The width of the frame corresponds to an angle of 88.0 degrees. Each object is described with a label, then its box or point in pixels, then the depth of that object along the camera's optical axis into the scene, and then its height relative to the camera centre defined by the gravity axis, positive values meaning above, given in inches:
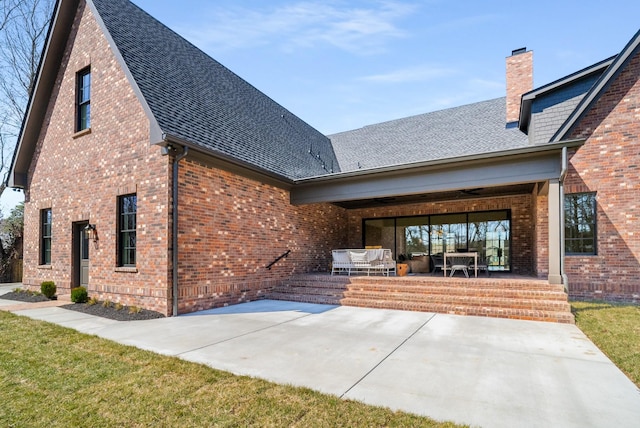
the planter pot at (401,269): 435.5 -58.8
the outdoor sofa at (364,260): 420.5 -44.9
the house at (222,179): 306.0 +49.9
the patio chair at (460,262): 409.1 -52.0
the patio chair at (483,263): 428.1 -56.3
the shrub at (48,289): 379.6 -69.3
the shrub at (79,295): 335.9 -67.8
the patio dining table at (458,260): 394.6 -51.1
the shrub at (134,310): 290.3 -72.6
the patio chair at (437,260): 490.3 -53.6
